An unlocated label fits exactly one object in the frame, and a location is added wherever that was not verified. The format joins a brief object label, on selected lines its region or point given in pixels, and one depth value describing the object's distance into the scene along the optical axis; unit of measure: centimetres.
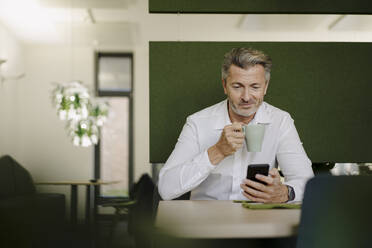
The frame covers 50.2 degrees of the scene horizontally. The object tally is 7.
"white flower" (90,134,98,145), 460
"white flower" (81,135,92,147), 457
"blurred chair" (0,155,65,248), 484
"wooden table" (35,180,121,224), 509
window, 668
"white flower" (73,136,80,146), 459
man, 137
